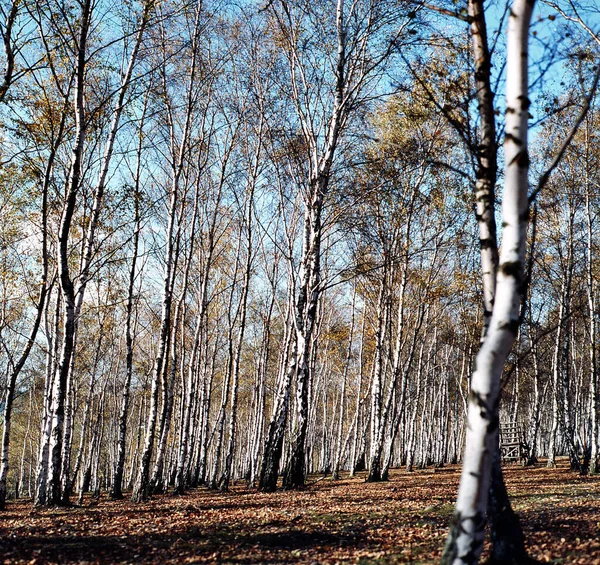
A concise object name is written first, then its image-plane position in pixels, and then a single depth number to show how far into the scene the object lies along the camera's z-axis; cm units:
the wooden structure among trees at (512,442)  2640
